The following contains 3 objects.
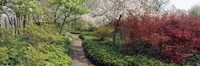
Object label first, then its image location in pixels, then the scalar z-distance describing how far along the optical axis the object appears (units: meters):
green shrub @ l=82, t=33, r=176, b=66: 8.48
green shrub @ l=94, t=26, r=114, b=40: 14.03
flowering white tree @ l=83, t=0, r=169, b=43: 11.41
